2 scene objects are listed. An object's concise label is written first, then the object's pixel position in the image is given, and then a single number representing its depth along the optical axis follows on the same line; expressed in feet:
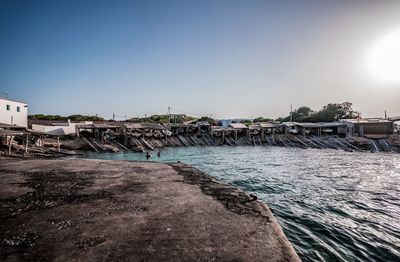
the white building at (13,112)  104.74
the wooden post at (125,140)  125.57
